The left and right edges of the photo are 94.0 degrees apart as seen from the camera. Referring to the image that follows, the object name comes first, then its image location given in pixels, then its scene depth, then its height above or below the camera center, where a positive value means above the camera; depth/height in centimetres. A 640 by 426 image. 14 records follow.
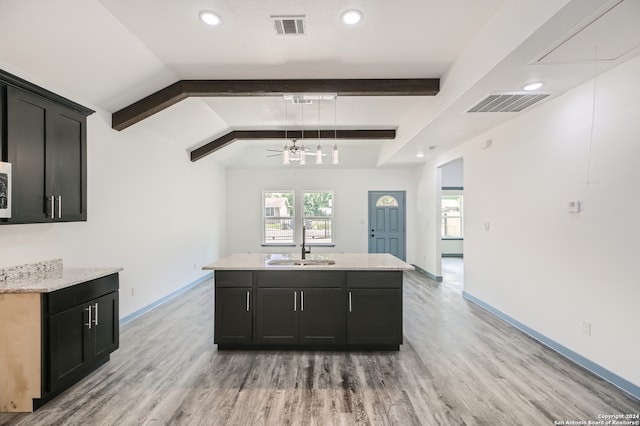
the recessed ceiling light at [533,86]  276 +119
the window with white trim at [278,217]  839 -14
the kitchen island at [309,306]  314 -99
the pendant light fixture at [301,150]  347 +86
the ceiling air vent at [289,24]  245 +160
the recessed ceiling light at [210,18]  239 +159
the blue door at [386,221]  824 -25
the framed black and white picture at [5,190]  223 +17
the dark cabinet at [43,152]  232 +52
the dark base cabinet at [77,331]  226 -101
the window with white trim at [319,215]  834 -8
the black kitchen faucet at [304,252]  350 -48
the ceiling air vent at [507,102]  304 +119
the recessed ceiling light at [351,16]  239 +160
